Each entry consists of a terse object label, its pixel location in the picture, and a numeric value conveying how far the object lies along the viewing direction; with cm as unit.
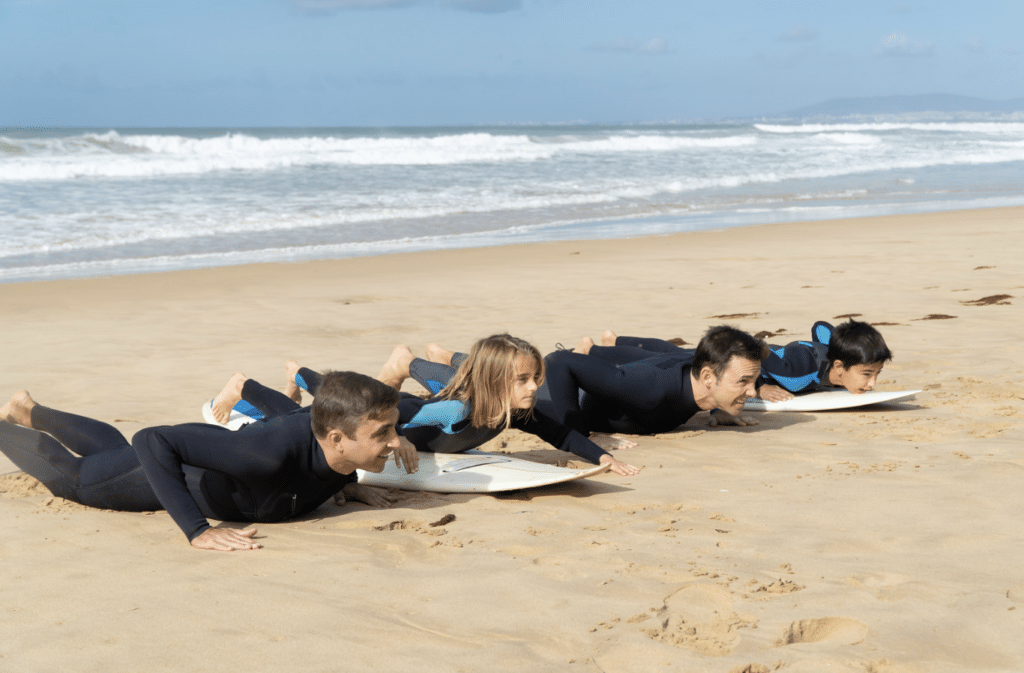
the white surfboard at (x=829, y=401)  582
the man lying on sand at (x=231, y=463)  369
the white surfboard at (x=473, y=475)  445
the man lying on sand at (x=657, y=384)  507
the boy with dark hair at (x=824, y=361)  582
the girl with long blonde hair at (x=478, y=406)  447
